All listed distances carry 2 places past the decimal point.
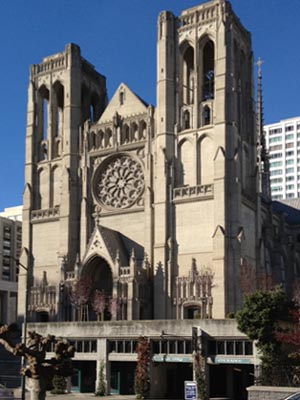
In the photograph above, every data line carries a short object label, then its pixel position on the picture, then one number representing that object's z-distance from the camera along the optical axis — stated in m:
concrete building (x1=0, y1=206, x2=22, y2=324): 117.12
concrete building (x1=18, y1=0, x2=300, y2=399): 64.62
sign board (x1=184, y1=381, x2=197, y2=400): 31.06
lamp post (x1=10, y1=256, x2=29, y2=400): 37.88
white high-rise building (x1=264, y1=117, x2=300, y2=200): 187.38
